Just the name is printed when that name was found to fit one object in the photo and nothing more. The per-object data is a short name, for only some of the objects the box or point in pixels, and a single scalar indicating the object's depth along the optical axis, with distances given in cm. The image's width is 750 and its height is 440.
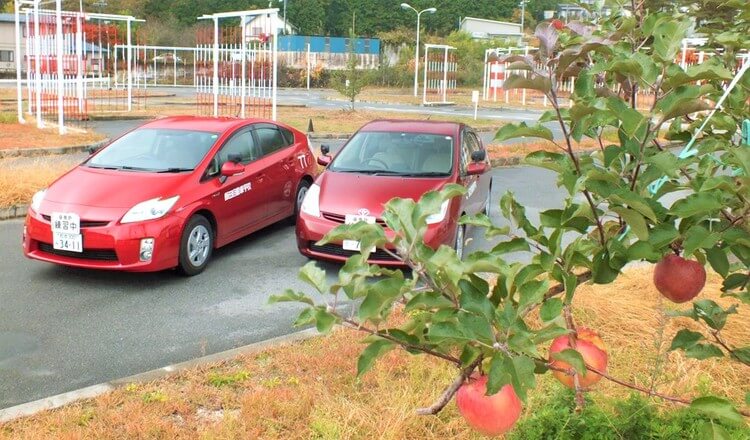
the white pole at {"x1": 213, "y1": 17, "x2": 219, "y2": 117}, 1802
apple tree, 176
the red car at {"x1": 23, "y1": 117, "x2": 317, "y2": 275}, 723
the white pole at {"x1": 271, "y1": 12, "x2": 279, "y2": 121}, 1748
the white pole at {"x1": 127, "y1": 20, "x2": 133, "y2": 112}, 2440
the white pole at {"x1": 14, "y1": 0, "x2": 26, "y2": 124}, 2065
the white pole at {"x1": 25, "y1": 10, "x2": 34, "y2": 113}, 1953
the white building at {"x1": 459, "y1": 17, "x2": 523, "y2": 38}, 7894
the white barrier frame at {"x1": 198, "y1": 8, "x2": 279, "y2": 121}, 1705
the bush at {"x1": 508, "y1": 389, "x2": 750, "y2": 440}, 361
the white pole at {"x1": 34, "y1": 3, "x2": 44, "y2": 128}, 1848
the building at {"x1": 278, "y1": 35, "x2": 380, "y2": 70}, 6672
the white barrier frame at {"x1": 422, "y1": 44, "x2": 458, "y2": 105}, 3649
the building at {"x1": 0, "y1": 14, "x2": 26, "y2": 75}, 6220
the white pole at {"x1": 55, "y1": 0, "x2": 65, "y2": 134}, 1678
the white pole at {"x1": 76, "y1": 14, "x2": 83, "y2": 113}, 1844
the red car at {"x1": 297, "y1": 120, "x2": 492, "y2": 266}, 796
